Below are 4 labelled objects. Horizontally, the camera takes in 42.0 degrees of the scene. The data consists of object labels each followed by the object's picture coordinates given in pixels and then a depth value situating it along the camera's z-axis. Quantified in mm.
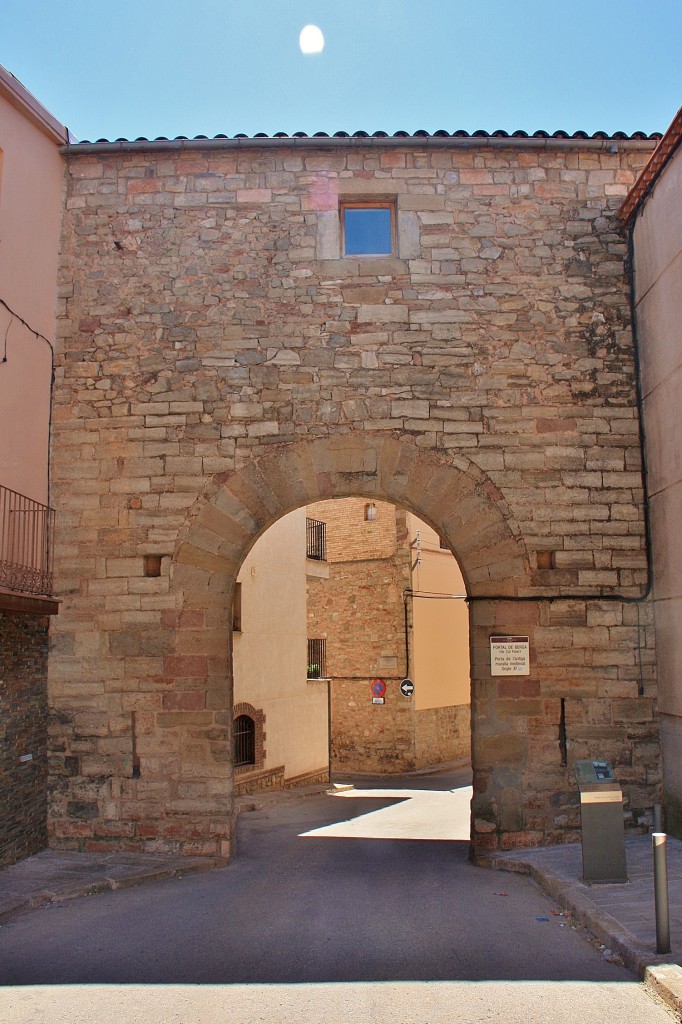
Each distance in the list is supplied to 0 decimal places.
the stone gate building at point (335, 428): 7738
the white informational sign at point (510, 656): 7766
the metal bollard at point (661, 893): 4430
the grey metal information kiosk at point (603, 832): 6016
